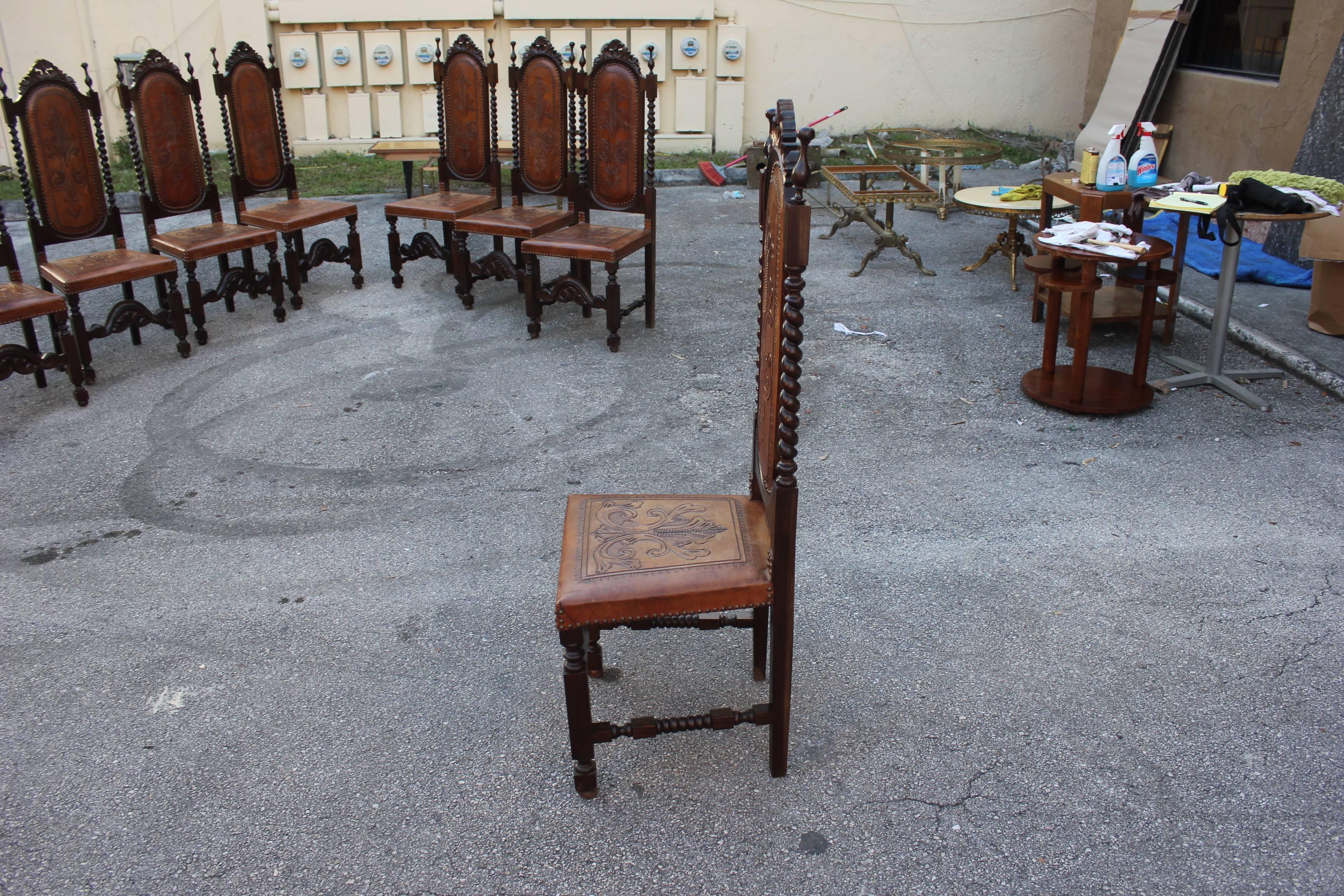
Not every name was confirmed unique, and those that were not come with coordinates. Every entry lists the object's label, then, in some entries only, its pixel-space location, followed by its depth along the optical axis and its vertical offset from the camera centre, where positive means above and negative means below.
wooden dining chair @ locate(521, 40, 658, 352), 5.50 -0.41
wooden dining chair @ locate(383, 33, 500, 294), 6.24 -0.23
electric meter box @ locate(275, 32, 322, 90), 10.63 +0.58
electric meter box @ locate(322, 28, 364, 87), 10.62 +0.59
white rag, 4.43 -0.57
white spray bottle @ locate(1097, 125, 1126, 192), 4.96 -0.31
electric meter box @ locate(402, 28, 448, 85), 10.59 +0.63
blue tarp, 6.24 -0.99
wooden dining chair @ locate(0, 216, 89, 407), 4.62 -0.97
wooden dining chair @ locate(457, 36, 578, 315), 5.90 -0.26
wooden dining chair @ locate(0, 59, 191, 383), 5.11 -0.41
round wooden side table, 4.46 -1.13
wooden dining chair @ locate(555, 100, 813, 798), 2.19 -1.02
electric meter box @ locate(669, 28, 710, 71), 10.83 +0.66
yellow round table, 6.43 -0.65
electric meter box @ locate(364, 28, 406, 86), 10.64 +0.62
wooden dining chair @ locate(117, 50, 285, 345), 5.62 -0.34
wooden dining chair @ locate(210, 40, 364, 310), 6.15 -0.28
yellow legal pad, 4.51 -0.44
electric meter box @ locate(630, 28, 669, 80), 10.77 +0.73
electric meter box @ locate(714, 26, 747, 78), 10.86 +0.67
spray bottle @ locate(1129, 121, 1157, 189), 5.05 -0.29
